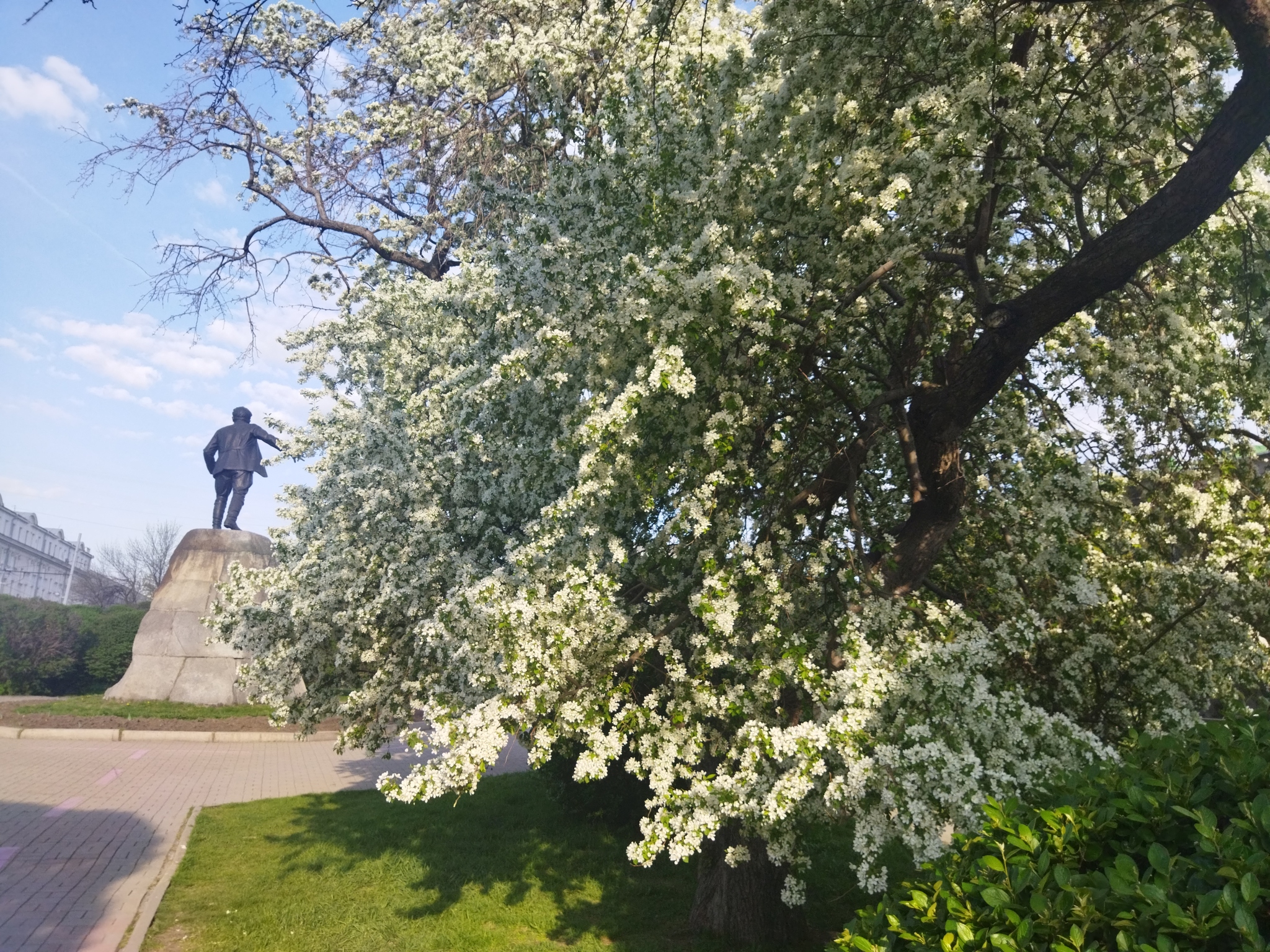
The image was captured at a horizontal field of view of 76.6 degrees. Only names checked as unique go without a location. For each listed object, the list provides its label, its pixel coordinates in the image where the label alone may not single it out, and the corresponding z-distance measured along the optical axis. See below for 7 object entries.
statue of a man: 21.42
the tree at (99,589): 49.67
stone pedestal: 19.75
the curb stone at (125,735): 15.85
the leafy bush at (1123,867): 2.17
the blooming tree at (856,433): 5.07
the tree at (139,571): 51.44
